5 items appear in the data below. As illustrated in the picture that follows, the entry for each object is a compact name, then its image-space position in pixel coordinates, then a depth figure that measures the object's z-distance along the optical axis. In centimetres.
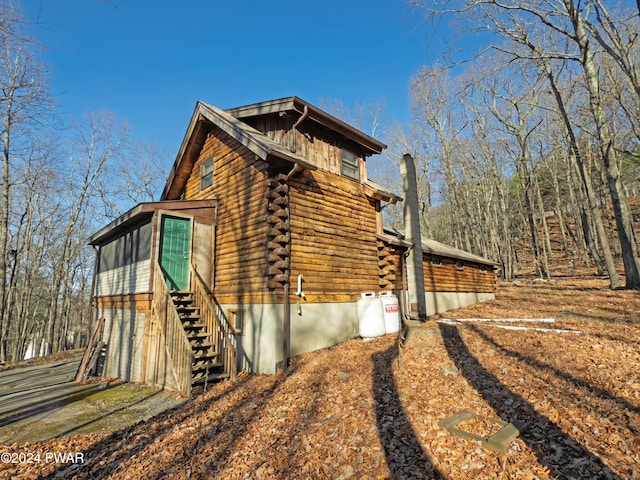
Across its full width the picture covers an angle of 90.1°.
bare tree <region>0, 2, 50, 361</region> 1596
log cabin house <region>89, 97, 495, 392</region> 954
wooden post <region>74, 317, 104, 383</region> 1277
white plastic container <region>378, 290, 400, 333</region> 1065
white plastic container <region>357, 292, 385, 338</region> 1031
